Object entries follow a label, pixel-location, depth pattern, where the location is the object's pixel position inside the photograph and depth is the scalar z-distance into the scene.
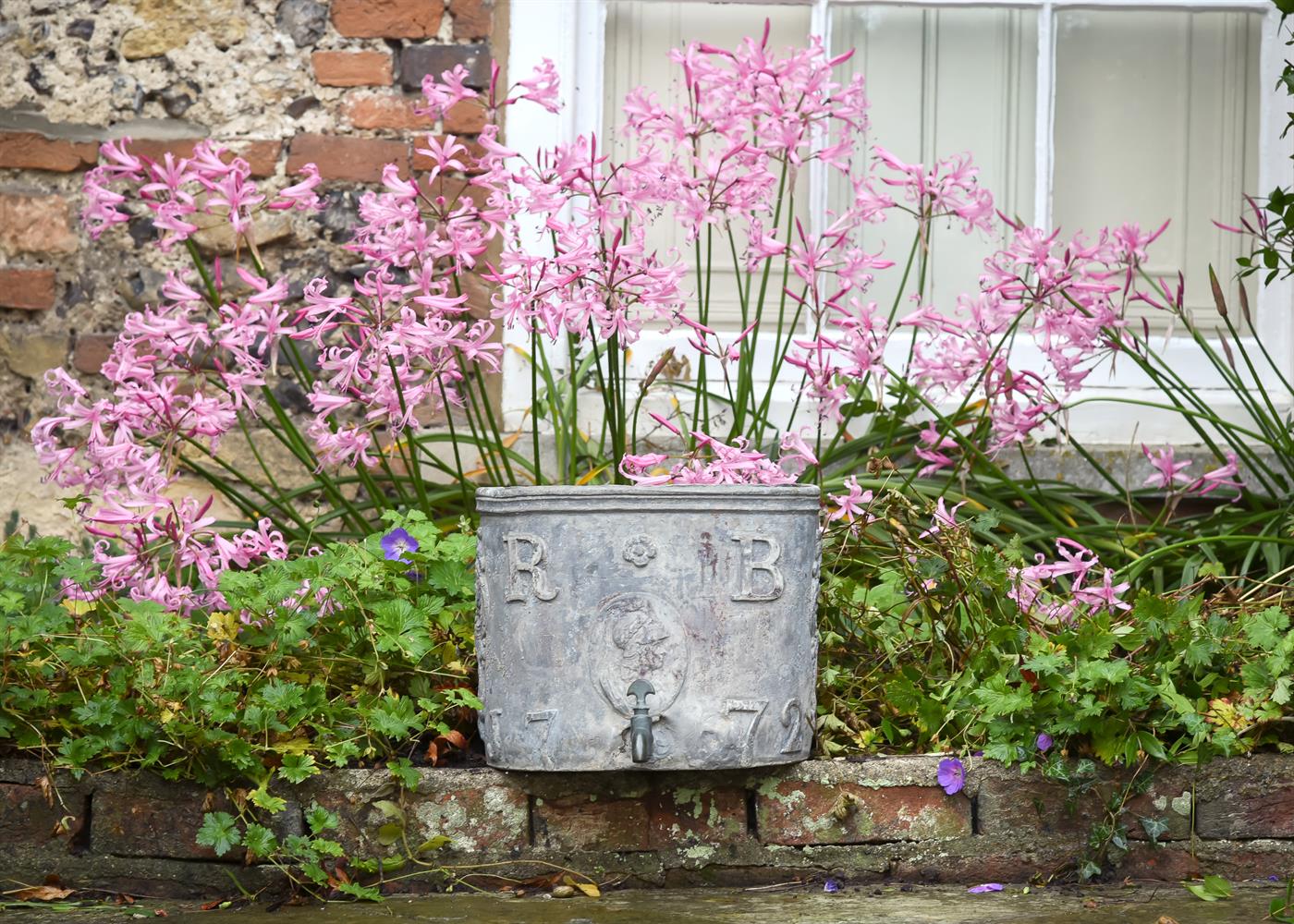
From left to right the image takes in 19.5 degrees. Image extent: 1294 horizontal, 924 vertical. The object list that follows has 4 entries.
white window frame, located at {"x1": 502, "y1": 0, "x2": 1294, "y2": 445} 4.95
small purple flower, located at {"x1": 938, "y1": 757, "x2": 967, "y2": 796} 4.17
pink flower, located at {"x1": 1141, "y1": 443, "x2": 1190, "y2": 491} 4.72
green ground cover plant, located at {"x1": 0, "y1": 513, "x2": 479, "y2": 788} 4.13
